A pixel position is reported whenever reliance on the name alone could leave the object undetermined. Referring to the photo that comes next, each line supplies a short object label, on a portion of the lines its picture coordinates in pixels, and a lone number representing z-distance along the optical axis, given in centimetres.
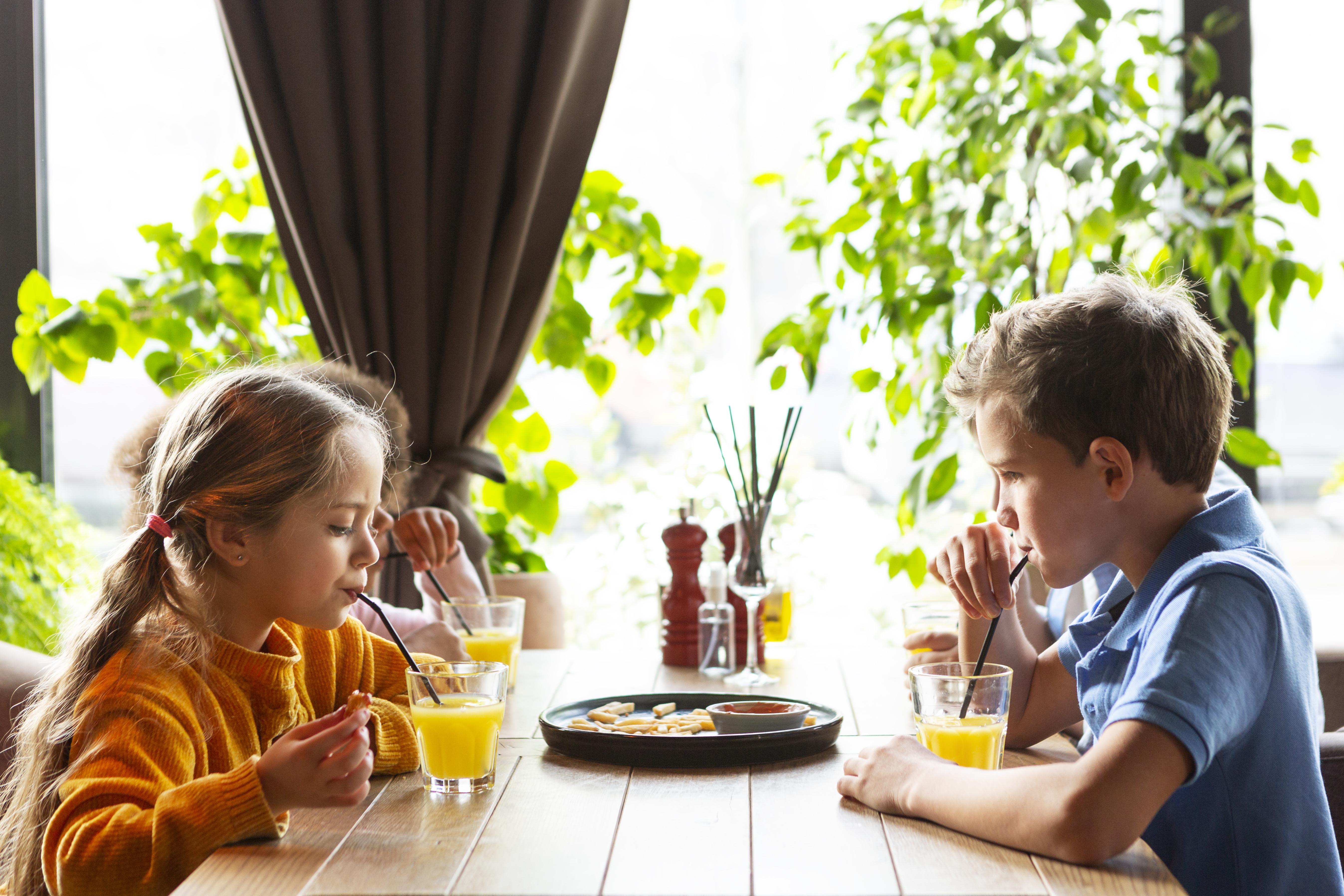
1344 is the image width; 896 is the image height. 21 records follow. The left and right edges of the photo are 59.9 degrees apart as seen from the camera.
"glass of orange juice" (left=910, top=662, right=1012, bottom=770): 119
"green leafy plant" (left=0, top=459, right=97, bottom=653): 257
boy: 100
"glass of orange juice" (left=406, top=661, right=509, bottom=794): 118
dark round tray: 127
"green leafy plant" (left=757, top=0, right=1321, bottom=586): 250
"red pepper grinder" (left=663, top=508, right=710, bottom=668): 193
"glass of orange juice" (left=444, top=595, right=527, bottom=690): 169
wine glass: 178
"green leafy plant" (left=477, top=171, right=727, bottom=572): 287
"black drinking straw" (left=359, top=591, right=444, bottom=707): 131
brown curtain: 265
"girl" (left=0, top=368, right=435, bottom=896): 115
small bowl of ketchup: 134
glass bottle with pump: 180
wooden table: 95
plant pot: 253
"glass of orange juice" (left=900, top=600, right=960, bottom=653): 174
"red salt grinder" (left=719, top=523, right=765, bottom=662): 192
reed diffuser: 178
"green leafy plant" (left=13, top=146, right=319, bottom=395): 266
